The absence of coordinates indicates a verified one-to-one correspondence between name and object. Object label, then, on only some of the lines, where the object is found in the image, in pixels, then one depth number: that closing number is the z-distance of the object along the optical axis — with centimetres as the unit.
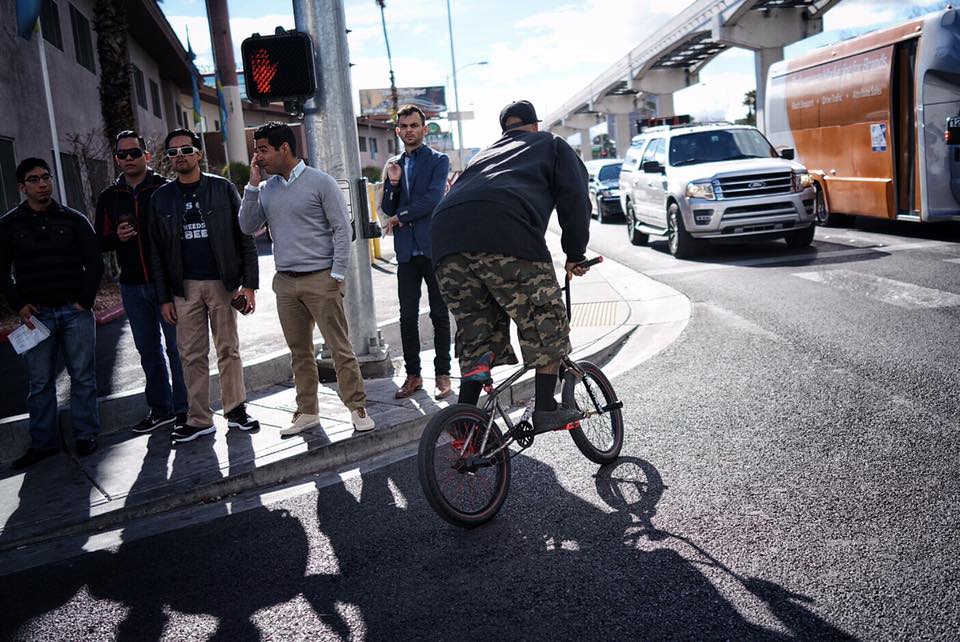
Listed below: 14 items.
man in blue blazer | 647
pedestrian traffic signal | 669
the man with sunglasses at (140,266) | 611
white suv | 1352
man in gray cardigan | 550
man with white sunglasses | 583
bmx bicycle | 400
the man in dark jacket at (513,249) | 416
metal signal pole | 701
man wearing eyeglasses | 578
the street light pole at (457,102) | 5816
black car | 2403
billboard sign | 10375
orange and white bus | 1339
